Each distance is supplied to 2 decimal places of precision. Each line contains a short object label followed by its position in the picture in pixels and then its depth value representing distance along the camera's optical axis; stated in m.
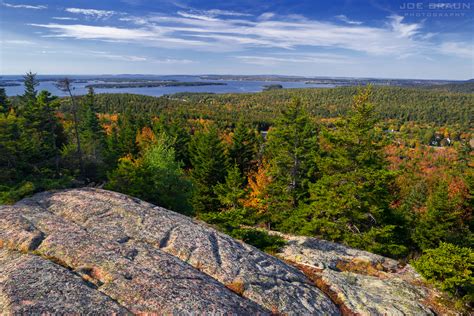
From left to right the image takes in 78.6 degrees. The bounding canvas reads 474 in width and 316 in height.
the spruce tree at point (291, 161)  25.95
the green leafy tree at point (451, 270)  11.38
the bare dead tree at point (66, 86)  28.72
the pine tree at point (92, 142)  37.44
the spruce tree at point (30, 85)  43.08
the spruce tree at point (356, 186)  20.62
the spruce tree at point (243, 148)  41.91
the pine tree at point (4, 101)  42.03
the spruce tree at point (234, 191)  23.41
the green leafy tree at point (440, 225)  27.81
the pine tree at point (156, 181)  25.12
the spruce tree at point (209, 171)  33.62
